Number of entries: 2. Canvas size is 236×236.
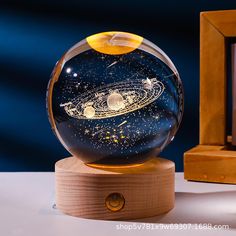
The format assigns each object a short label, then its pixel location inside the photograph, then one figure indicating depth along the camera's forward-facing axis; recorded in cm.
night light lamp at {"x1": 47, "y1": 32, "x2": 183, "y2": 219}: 35
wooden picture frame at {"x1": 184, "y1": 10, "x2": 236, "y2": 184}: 46
